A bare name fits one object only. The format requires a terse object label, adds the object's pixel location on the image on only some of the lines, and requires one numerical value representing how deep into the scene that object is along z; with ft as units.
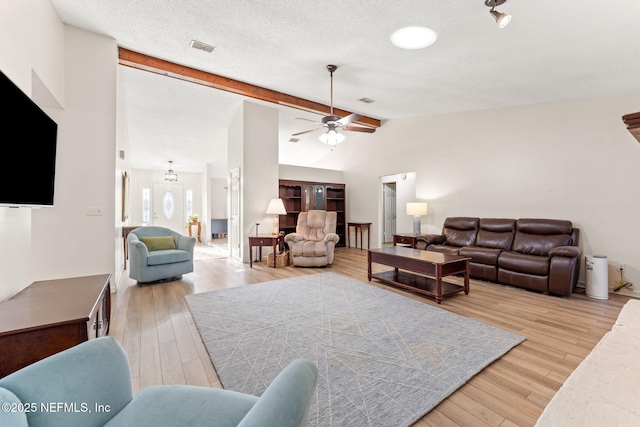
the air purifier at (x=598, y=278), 11.50
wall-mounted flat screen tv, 5.08
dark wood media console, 4.68
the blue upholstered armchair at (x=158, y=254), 13.07
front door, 33.99
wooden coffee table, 11.07
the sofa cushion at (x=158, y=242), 14.57
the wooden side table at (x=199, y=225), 32.53
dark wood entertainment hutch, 23.34
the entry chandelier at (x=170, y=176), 31.73
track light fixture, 6.88
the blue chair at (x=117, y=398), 2.41
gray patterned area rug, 5.40
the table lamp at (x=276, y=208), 18.56
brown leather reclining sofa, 11.65
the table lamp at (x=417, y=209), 18.02
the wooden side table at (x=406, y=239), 17.10
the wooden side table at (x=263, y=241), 17.12
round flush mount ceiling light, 9.12
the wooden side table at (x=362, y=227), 24.11
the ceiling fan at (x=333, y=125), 12.73
